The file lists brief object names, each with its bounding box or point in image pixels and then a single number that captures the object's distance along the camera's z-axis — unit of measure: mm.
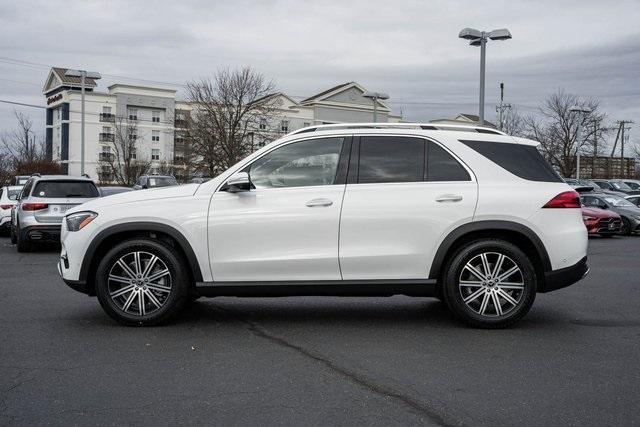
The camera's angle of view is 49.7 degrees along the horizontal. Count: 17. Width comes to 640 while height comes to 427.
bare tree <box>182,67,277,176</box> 48125
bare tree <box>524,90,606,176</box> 49406
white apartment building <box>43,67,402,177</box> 82562
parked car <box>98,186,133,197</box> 19547
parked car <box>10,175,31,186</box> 28984
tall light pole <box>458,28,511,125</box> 20938
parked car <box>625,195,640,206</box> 23686
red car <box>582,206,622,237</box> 20516
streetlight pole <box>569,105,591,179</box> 36500
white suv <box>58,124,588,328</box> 6176
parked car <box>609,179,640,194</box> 34347
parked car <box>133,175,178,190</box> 30656
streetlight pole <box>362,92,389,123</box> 32781
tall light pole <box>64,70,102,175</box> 28922
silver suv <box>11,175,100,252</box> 14047
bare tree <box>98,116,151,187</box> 55172
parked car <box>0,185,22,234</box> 18656
